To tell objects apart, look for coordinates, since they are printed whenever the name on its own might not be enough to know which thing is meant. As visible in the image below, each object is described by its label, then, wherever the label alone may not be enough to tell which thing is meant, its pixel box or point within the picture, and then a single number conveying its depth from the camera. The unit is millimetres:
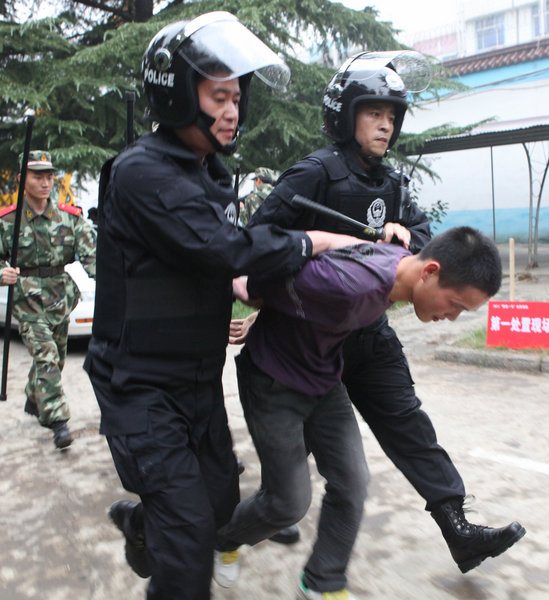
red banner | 6367
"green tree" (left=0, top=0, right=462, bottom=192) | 9242
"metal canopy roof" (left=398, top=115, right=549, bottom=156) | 12734
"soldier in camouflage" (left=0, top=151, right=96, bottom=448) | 4578
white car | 7352
